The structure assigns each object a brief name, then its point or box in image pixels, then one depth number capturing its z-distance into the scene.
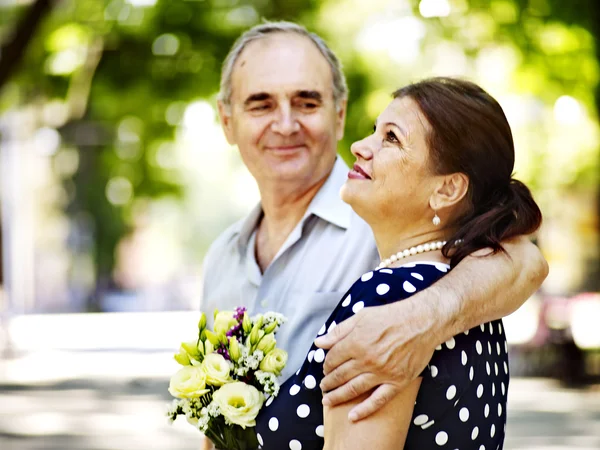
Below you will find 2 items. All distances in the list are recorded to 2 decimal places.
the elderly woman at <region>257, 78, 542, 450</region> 2.21
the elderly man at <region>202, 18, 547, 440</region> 3.00
